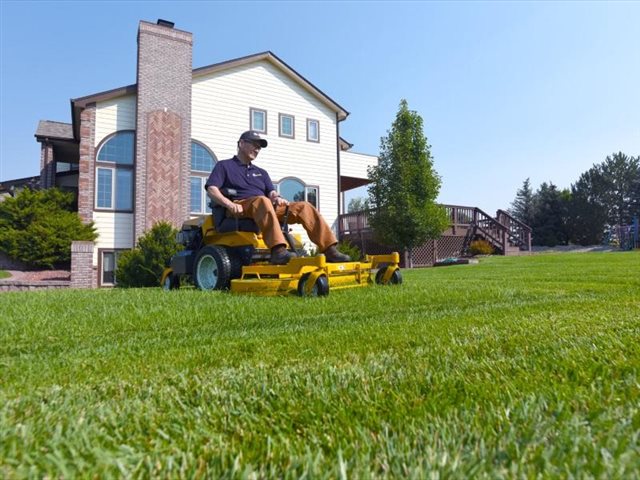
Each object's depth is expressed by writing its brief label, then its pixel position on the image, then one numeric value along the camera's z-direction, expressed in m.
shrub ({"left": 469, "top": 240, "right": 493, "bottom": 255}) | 20.05
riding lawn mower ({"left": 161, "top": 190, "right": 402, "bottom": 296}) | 4.41
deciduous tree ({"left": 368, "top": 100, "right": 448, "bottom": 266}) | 15.73
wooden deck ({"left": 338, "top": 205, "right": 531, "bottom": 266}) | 19.61
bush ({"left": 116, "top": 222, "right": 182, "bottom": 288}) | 9.90
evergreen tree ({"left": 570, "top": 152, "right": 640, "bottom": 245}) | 43.44
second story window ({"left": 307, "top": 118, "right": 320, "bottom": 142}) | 18.49
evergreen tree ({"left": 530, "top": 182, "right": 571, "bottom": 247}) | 42.72
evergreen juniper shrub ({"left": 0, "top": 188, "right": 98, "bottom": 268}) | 12.80
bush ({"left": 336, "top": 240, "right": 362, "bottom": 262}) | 10.85
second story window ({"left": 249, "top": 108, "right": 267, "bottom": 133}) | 17.19
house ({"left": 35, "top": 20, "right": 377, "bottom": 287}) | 14.08
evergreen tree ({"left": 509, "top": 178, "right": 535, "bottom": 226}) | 47.31
